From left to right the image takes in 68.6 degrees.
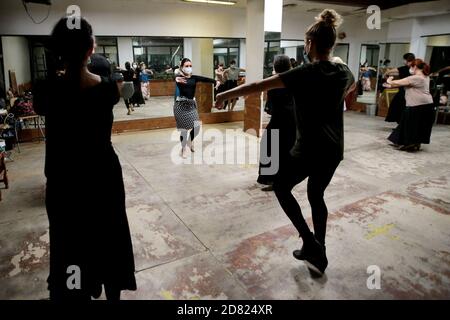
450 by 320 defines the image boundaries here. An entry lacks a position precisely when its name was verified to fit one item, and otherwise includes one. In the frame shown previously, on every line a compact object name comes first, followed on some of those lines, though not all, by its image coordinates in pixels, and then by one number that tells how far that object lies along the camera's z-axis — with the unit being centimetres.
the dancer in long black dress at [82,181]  146
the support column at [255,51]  634
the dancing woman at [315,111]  189
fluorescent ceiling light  729
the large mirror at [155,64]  752
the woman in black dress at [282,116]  352
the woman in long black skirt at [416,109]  518
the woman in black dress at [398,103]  696
